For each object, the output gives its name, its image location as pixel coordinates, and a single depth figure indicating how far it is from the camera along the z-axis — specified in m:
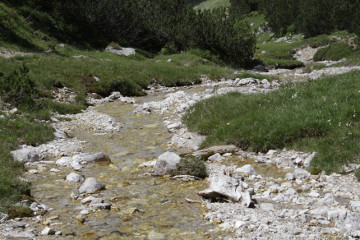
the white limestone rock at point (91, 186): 8.12
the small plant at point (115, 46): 39.60
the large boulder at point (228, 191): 7.14
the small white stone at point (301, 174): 8.31
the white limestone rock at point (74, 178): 9.00
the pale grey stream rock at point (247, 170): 8.95
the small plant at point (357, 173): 7.62
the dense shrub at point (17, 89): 15.63
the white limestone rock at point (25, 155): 10.37
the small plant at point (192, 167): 8.97
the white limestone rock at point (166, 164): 9.26
